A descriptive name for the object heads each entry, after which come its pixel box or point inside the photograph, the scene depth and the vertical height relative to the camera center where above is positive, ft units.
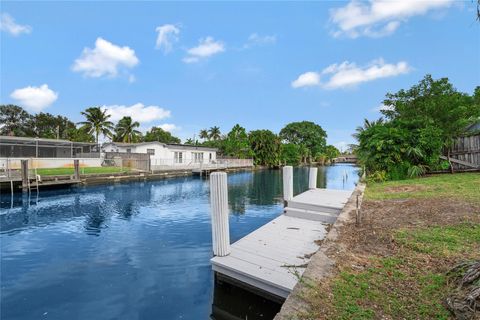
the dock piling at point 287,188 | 26.99 -3.23
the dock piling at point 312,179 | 36.96 -3.17
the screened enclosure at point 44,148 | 74.18 +5.50
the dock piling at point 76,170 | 60.27 -1.61
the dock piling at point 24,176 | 51.80 -2.39
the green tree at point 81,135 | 138.72 +16.16
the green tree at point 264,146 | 154.20 +8.40
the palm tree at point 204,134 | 223.49 +24.34
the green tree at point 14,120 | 140.05 +26.20
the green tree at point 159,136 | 182.05 +20.12
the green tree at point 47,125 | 150.92 +24.36
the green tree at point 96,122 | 135.33 +22.95
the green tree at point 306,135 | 225.76 +21.57
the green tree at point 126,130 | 154.71 +20.60
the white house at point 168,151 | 103.24 +4.60
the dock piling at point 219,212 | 14.74 -3.22
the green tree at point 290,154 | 174.34 +3.37
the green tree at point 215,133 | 212.43 +23.65
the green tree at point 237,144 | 150.92 +9.65
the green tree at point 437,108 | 40.47 +8.50
